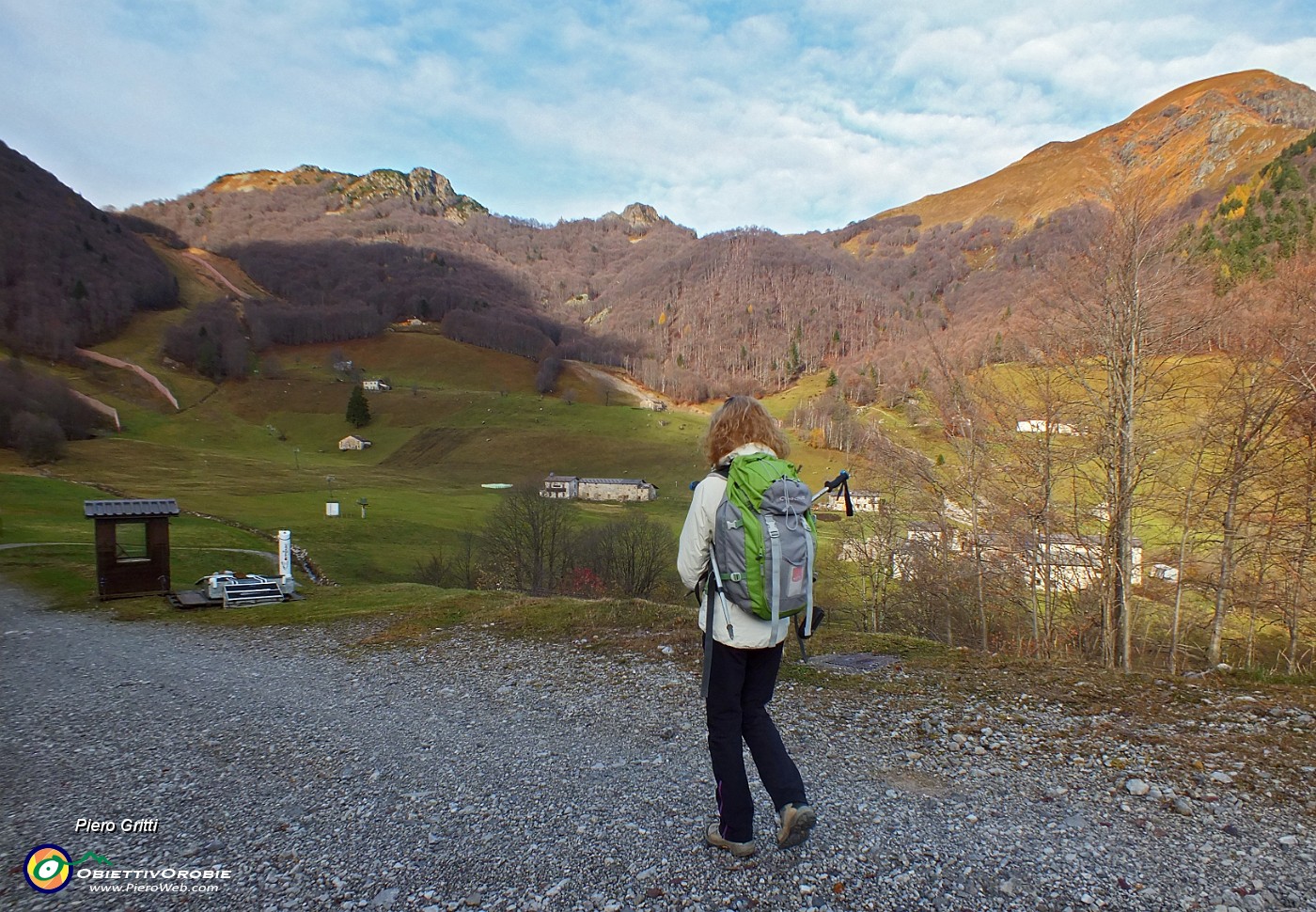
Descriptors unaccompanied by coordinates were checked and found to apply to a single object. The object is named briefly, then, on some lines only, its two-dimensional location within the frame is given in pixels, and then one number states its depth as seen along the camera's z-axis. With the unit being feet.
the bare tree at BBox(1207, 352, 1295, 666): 33.14
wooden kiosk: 56.95
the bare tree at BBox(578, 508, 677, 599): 144.77
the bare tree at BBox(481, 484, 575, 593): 143.74
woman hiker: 12.39
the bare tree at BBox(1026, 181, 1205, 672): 35.14
